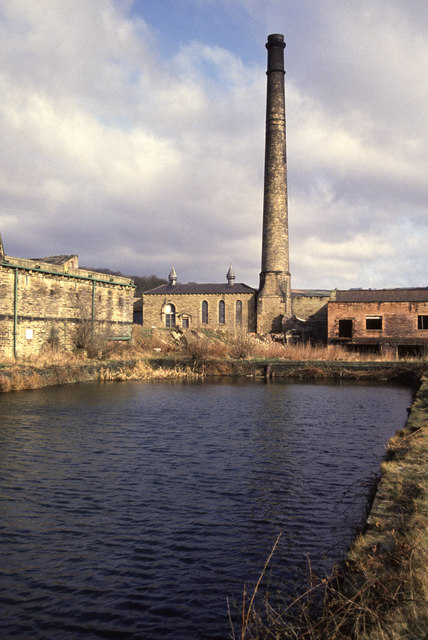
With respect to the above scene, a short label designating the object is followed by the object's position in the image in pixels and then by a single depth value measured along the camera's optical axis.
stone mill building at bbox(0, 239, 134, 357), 25.08
